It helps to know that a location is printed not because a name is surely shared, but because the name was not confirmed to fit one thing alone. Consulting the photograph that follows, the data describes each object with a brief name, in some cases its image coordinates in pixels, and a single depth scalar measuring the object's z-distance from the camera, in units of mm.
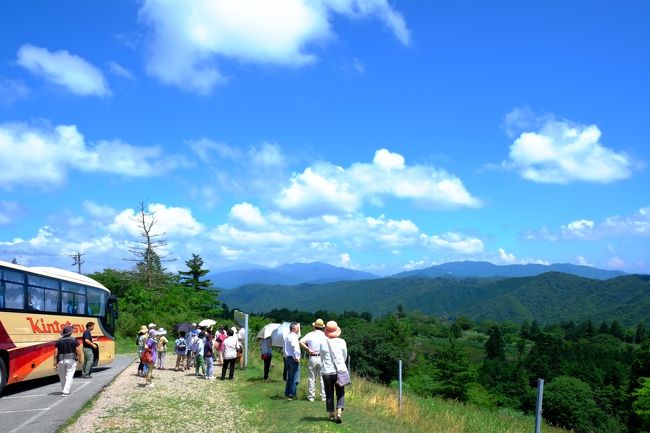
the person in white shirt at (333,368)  10523
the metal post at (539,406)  8685
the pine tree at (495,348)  126000
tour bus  14102
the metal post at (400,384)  13582
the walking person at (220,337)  22203
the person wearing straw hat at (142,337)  20484
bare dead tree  43369
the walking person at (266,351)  17547
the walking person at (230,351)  17797
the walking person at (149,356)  16562
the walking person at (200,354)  19453
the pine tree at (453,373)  72688
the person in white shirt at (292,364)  13703
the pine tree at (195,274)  63656
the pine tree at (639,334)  139538
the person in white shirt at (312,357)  13008
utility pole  71625
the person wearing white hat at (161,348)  20041
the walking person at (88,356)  17781
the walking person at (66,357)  13656
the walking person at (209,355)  18406
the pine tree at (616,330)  151850
